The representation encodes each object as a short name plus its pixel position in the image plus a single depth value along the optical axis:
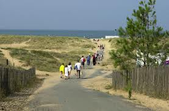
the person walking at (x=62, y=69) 33.20
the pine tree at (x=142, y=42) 22.62
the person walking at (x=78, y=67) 32.22
